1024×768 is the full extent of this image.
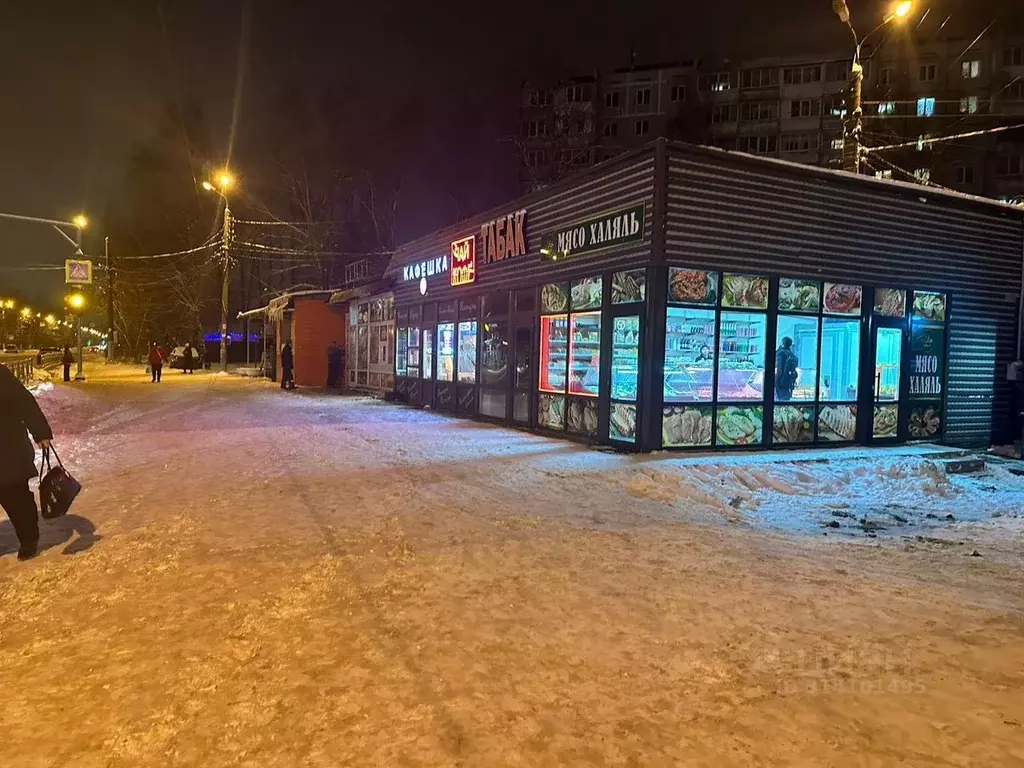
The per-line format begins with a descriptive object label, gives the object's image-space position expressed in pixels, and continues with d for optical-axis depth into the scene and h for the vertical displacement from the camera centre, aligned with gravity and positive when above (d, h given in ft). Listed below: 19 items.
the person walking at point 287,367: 84.33 -2.13
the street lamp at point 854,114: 45.83 +17.15
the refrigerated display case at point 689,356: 35.73 +0.11
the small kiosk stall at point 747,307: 35.76 +3.03
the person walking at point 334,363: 90.89 -1.59
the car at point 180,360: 145.69 -2.53
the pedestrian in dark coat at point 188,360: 133.08 -2.45
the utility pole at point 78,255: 97.25 +12.64
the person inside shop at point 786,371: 38.45 -0.63
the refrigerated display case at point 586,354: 39.45 +0.10
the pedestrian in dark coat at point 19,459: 18.20 -3.02
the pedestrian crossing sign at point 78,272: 89.81 +9.57
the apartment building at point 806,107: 157.79 +63.86
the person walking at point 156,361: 98.33 -1.96
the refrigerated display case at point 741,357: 37.06 +0.12
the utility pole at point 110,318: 127.07 +5.97
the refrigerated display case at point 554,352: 42.63 +0.20
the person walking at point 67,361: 97.81 -2.18
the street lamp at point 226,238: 106.73 +18.10
